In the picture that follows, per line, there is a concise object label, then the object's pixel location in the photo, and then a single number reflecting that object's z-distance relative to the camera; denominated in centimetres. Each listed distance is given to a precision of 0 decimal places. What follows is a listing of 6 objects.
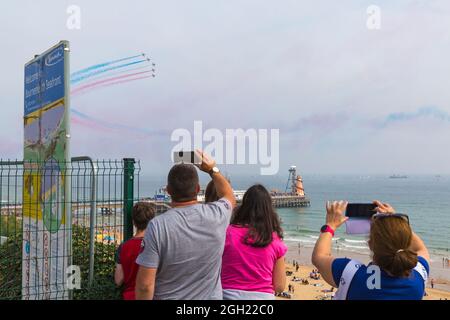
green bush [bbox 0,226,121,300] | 545
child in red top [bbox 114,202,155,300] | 376
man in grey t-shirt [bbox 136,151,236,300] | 279
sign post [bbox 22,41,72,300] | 530
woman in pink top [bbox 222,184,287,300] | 331
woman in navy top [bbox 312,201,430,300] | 234
